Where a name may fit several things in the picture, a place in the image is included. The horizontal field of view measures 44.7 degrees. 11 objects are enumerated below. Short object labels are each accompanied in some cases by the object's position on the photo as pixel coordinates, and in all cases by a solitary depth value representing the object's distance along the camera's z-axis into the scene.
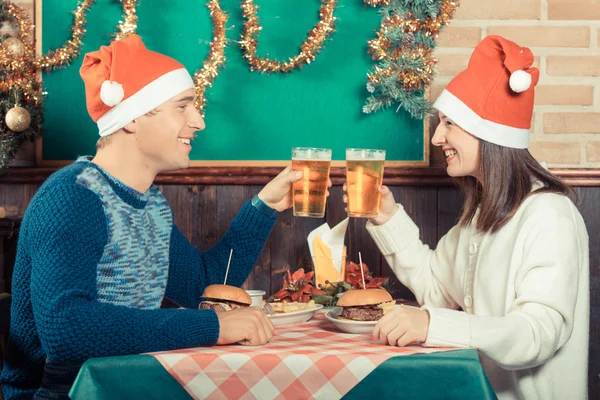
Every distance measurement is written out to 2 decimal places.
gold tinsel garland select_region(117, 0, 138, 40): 3.16
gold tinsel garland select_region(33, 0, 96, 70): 3.19
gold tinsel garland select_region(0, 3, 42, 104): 3.12
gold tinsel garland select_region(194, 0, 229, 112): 3.13
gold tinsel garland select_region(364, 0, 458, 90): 2.96
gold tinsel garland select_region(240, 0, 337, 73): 3.07
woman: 1.80
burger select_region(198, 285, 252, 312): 1.97
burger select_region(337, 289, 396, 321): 1.93
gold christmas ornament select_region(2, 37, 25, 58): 3.05
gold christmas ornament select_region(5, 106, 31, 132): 2.99
